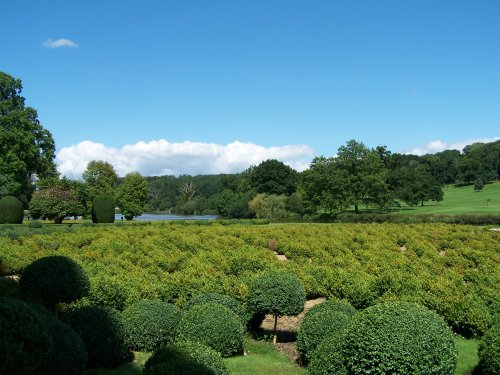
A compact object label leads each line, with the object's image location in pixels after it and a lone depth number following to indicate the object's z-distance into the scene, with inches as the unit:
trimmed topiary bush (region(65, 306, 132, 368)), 298.0
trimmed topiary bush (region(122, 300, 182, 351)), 338.6
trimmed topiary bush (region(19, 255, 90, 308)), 339.6
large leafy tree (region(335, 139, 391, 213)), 2123.5
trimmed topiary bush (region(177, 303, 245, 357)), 301.9
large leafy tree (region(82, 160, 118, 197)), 2774.1
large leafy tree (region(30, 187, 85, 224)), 1567.4
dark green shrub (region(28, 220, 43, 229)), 1170.5
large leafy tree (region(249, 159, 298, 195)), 3009.4
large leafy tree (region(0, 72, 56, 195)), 1622.8
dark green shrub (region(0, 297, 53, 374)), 181.2
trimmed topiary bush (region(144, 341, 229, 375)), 204.5
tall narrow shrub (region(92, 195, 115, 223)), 1617.9
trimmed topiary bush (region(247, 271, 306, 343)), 376.5
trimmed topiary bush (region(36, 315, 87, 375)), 225.5
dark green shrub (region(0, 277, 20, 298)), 369.4
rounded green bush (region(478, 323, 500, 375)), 282.7
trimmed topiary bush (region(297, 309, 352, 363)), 315.6
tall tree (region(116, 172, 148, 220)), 2364.7
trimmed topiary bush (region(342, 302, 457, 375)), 205.2
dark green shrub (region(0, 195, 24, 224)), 1375.5
